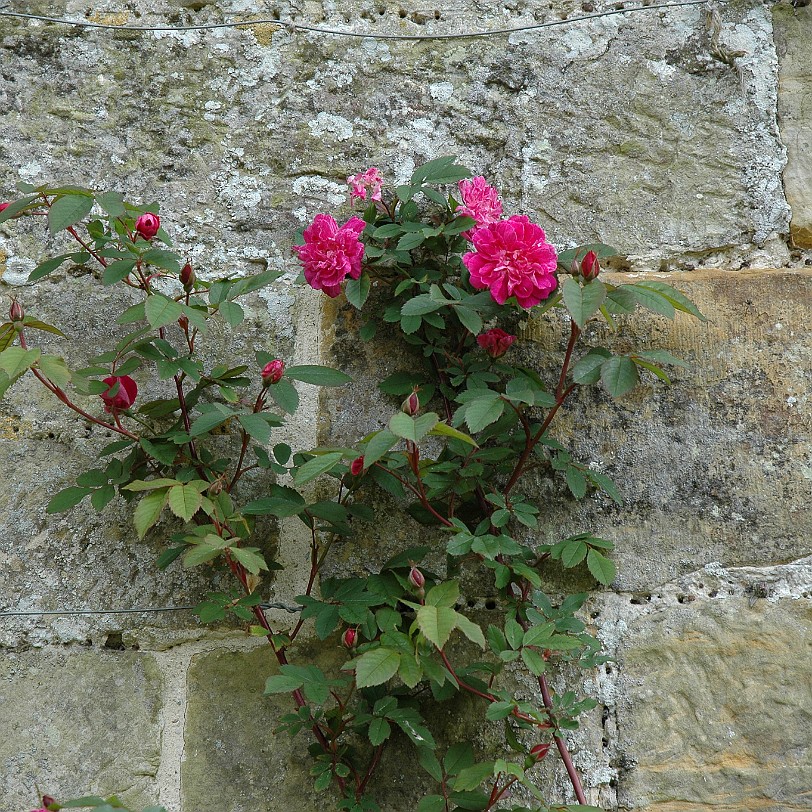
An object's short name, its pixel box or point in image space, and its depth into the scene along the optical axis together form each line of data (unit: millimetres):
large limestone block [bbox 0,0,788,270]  2647
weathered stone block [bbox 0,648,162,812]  2529
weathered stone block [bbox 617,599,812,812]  2509
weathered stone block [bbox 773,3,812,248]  2634
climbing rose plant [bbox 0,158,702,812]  2470
